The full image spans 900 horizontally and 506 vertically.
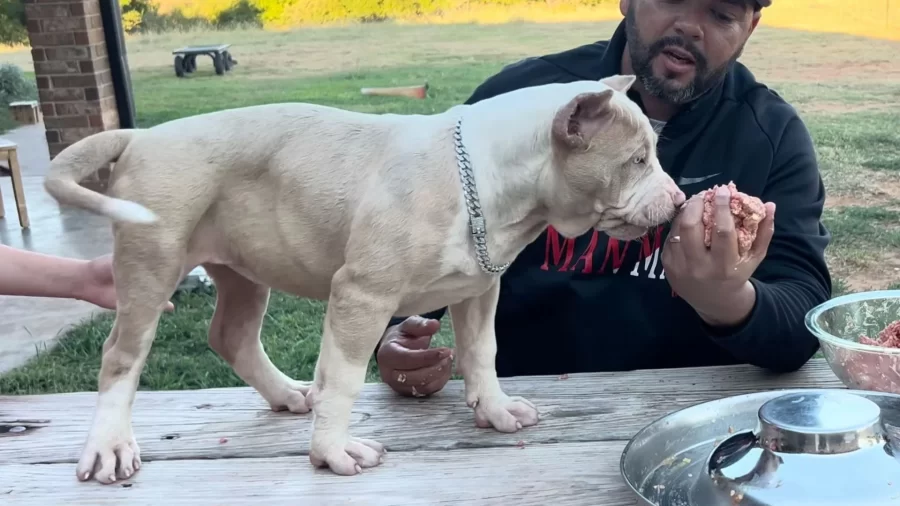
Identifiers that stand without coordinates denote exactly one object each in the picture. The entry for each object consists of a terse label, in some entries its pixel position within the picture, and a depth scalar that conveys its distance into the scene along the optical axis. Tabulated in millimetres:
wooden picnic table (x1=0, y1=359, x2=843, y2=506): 957
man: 1315
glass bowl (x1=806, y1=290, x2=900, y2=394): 1002
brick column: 4453
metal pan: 761
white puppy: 926
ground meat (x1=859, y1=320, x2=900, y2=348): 1055
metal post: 4559
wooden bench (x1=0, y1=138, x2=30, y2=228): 4137
